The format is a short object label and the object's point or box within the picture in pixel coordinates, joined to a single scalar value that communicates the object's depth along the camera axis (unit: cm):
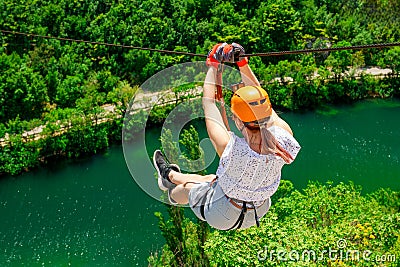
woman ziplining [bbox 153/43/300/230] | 179
